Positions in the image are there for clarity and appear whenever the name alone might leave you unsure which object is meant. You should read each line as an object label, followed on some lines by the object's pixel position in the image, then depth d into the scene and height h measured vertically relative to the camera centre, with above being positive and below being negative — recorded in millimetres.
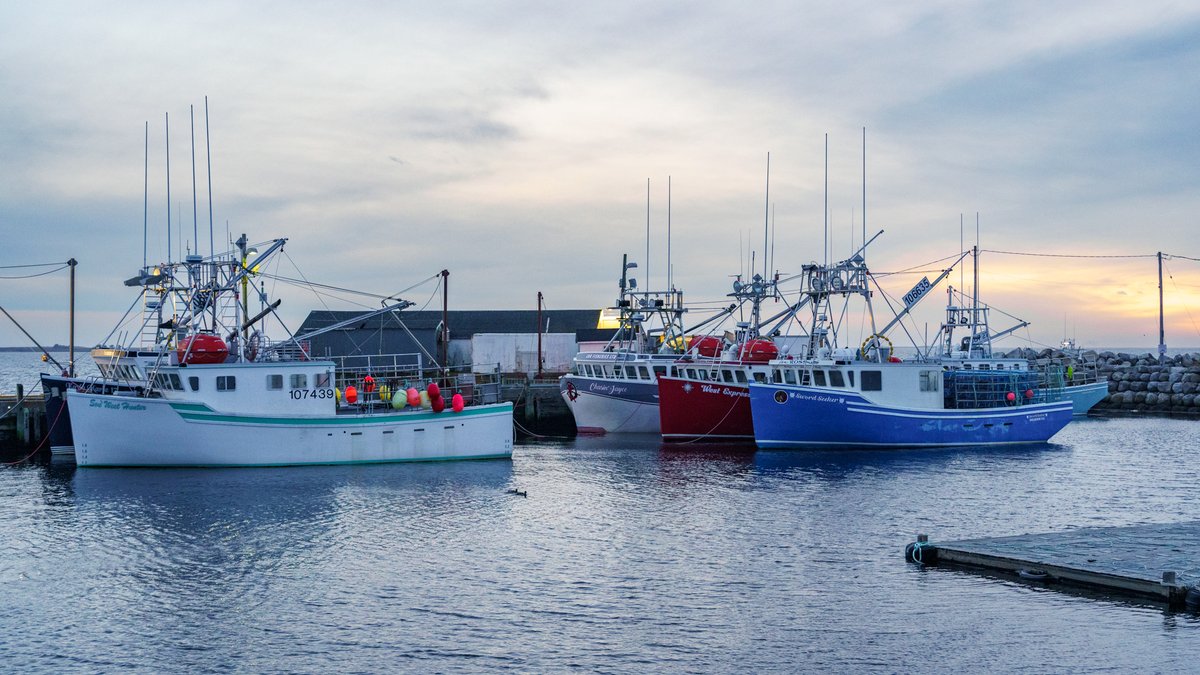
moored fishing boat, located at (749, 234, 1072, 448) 39219 -1131
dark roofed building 60406 +2316
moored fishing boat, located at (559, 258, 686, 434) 47312 -688
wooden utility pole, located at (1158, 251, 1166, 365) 74188 +2192
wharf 40344 -2127
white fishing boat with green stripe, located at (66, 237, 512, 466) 32219 -1247
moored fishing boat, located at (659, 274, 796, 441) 43562 -1052
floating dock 16922 -3178
